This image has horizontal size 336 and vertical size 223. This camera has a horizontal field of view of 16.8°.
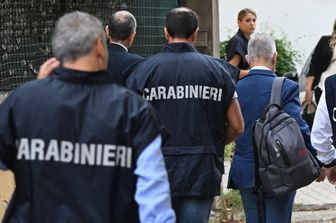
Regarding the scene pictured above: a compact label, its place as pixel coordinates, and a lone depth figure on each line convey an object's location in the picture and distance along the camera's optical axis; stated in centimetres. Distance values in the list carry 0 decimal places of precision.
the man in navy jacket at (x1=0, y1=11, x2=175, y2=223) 451
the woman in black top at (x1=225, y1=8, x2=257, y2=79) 1065
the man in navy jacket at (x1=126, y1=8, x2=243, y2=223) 671
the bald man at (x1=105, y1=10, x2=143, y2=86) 746
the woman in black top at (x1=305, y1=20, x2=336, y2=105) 1176
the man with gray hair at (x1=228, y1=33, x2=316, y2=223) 741
